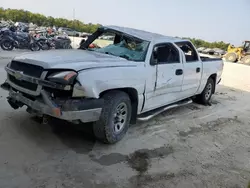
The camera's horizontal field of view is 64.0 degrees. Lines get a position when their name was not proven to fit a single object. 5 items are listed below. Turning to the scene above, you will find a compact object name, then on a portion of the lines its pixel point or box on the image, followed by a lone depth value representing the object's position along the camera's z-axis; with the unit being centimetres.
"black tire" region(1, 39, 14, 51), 1036
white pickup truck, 244
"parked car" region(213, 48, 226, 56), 2604
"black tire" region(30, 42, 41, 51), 1120
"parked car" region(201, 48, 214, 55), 2442
